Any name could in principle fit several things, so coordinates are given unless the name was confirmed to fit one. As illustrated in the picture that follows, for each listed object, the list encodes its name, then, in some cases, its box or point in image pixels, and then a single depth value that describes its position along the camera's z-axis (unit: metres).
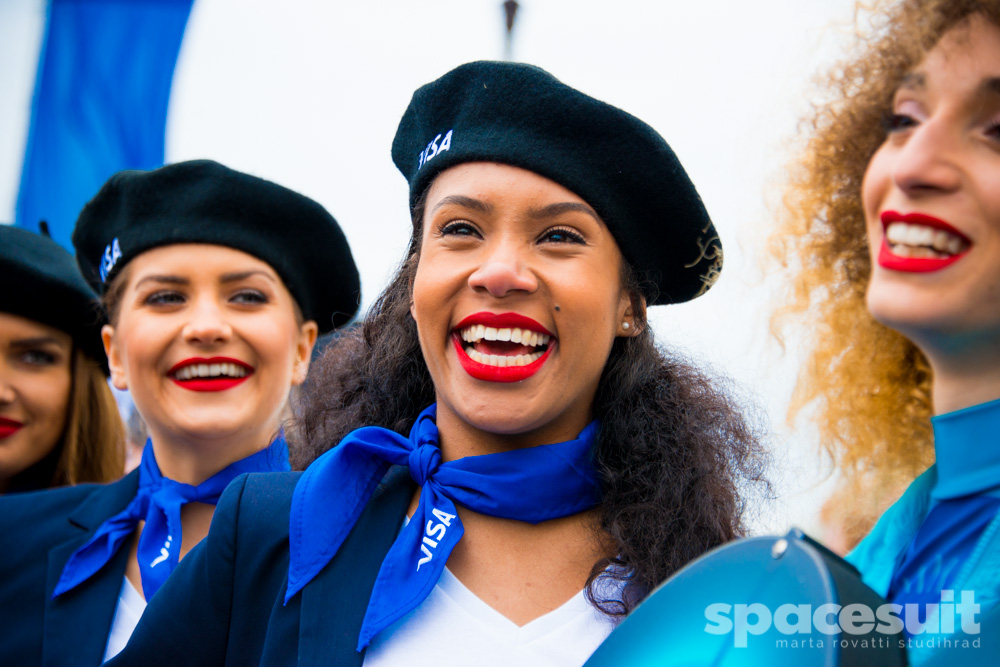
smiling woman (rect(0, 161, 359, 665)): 2.43
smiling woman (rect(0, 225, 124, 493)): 2.92
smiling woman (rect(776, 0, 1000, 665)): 1.07
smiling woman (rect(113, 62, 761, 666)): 1.76
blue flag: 5.32
